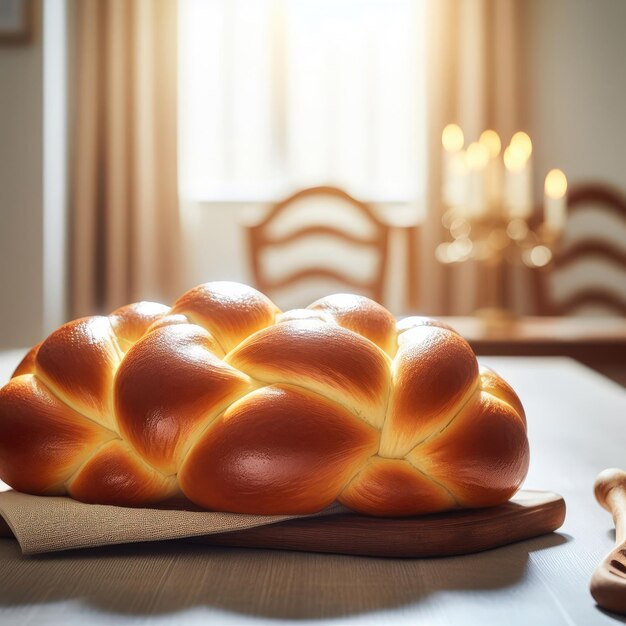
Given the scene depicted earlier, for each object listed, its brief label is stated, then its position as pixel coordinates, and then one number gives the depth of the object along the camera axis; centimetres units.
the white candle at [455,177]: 225
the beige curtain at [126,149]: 361
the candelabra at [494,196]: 219
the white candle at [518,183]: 218
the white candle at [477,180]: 219
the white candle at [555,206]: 225
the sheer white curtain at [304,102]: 383
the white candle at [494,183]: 220
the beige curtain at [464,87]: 361
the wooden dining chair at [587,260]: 358
